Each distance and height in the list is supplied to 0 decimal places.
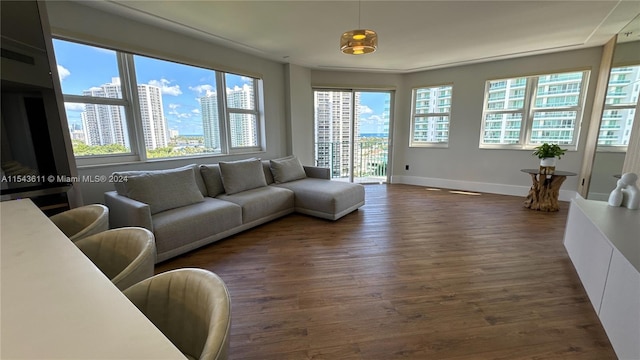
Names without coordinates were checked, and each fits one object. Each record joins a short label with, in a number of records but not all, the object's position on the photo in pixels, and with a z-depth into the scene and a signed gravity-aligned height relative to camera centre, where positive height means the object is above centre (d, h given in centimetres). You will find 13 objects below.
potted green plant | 362 -34
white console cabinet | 123 -79
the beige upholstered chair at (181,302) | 81 -55
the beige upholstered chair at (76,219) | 153 -49
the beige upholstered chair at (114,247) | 113 -50
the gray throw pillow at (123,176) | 250 -39
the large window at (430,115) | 527 +38
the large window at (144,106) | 261 +36
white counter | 49 -40
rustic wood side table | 370 -83
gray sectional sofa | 241 -76
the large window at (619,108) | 286 +29
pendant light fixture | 240 +88
